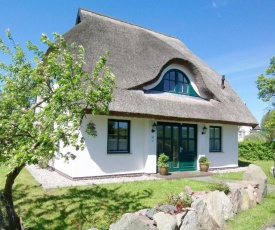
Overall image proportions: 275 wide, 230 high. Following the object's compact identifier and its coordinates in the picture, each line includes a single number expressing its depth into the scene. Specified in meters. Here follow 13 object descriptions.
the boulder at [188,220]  4.77
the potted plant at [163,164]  11.66
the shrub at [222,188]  6.93
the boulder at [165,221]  4.41
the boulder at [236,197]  6.54
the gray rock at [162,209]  4.89
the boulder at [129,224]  3.93
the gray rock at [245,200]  6.84
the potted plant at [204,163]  13.38
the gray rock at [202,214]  5.39
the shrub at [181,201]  5.48
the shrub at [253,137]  33.57
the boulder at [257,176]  7.93
